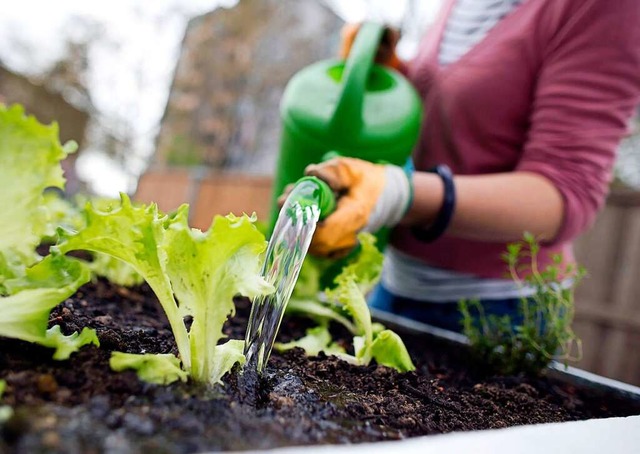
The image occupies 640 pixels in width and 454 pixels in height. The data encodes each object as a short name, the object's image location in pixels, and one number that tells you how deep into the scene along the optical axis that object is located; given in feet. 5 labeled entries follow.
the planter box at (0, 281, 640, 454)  1.28
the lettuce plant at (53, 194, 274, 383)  1.68
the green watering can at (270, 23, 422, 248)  3.77
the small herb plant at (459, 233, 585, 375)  3.24
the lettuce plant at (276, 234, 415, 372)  2.68
